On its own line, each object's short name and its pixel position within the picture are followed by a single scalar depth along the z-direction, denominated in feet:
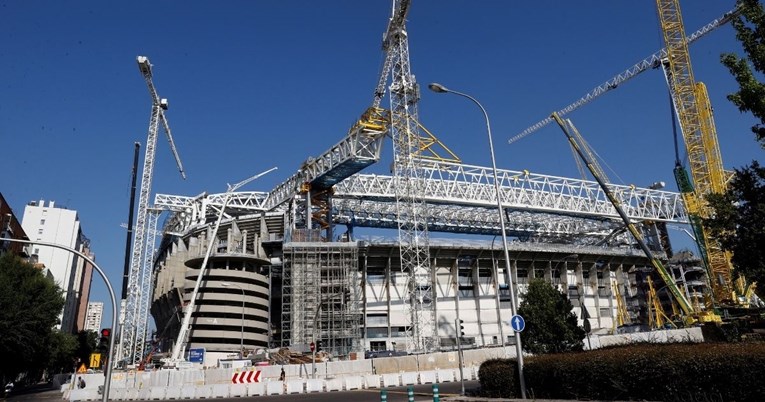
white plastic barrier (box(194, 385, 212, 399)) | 111.86
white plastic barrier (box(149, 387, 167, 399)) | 116.16
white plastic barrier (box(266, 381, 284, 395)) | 111.86
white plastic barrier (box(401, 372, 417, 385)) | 120.06
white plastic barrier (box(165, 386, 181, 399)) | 114.73
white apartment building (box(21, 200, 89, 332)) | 465.88
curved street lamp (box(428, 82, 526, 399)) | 60.43
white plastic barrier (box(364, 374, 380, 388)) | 116.67
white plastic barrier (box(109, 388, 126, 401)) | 118.62
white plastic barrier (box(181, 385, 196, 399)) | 112.78
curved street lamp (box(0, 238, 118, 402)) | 53.67
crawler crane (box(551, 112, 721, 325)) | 171.58
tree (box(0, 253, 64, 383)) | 132.36
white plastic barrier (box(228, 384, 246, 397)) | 110.83
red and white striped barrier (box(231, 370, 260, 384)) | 116.98
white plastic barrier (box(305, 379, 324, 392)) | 113.79
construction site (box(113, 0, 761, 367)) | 211.00
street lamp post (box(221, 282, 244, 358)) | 240.73
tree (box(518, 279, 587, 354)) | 119.03
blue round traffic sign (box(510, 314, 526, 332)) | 63.28
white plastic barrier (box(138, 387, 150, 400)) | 116.78
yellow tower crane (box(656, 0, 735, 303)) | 191.83
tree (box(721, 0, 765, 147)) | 52.19
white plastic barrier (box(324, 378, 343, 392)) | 113.45
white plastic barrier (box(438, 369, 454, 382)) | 123.13
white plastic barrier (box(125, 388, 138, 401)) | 117.05
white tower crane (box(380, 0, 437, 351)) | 234.17
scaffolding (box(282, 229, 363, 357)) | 242.58
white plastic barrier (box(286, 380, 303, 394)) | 112.65
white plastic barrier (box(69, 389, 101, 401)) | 119.34
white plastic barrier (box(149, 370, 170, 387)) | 132.59
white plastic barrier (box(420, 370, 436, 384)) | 121.80
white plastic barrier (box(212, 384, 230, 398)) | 111.24
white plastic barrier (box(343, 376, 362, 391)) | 114.77
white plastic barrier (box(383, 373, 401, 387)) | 116.67
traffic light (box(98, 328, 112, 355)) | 56.93
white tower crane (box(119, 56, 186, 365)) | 289.14
